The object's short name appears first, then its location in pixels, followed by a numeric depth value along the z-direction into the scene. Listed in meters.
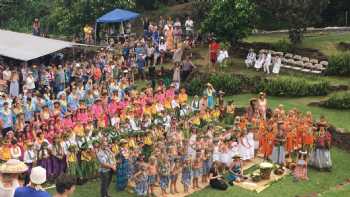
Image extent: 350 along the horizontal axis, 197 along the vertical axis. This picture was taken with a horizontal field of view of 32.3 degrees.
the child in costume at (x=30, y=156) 16.31
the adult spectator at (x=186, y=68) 26.74
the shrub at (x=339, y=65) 25.97
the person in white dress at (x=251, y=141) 19.19
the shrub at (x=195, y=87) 25.75
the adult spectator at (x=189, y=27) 30.36
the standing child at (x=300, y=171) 17.92
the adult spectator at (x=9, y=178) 7.61
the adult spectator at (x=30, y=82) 22.72
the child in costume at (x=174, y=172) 16.44
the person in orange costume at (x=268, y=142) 19.27
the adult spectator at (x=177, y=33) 29.16
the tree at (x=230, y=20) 27.55
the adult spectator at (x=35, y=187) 7.19
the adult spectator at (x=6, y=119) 19.05
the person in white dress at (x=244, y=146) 18.86
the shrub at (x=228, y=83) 25.58
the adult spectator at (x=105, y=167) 15.76
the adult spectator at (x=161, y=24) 30.58
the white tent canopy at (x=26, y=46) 25.69
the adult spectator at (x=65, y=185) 7.13
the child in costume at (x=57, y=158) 16.69
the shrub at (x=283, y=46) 28.44
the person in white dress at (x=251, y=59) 27.30
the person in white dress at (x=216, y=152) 17.83
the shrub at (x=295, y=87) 24.55
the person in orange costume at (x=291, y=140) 19.27
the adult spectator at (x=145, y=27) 30.94
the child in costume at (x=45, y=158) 16.41
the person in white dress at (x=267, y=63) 26.53
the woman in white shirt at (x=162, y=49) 28.64
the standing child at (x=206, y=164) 17.20
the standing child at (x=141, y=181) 15.96
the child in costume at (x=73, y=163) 16.73
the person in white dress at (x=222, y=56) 27.04
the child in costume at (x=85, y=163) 16.88
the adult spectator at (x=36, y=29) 33.34
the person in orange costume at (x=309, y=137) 19.09
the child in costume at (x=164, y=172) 16.23
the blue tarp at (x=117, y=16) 30.34
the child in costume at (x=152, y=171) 15.97
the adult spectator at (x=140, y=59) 27.44
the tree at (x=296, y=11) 28.12
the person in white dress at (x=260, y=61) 26.87
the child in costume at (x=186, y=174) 16.70
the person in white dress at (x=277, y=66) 26.42
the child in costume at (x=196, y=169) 16.86
